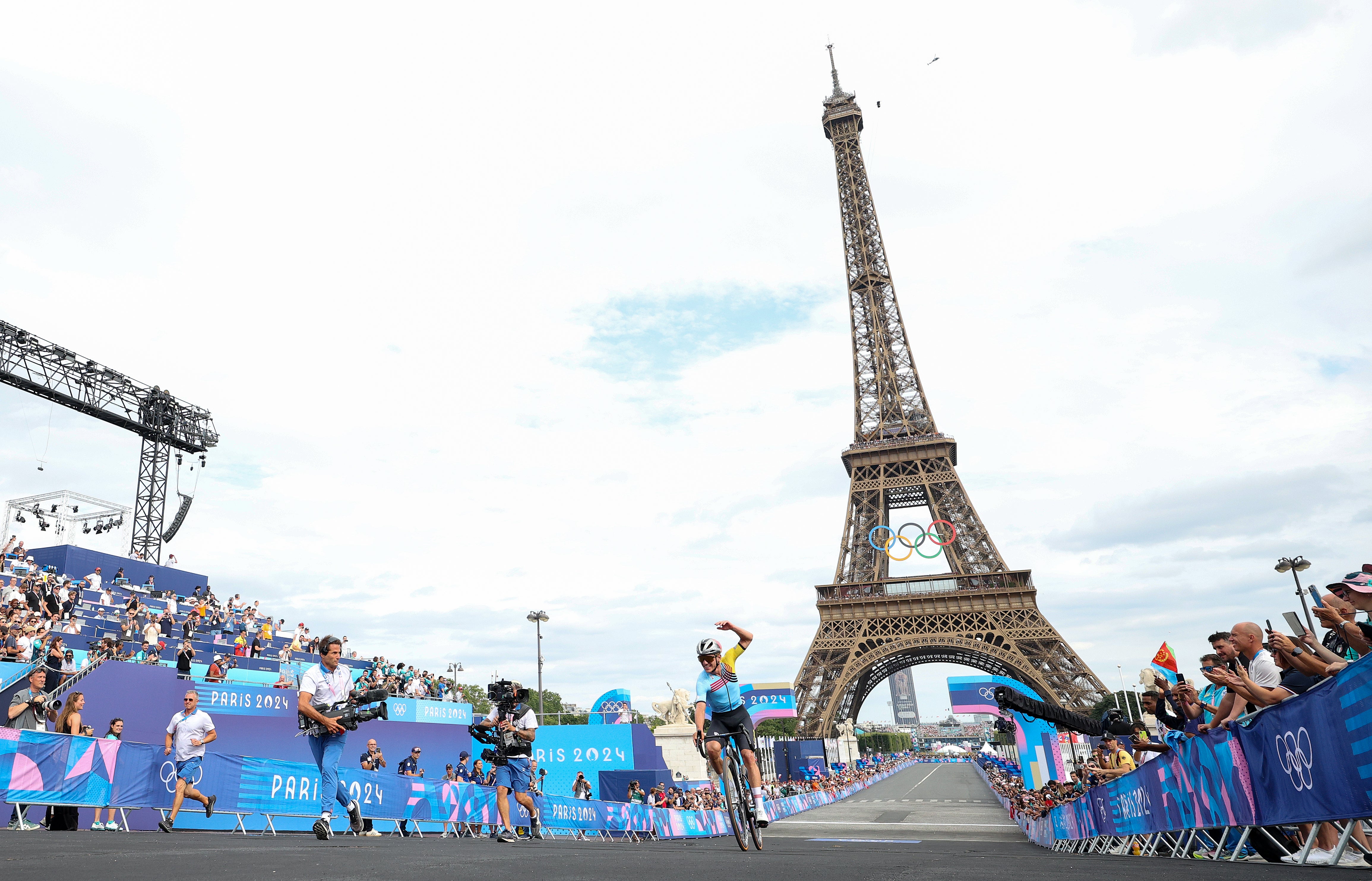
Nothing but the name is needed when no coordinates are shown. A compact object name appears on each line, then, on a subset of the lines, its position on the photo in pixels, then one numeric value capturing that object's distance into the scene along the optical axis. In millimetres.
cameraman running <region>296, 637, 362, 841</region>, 8469
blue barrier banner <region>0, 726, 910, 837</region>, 10422
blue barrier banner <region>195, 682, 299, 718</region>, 19125
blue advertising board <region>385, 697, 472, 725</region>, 23594
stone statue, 39406
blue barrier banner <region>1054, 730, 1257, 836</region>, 7230
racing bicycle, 8828
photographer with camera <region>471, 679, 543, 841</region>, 11172
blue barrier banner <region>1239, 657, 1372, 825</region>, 5172
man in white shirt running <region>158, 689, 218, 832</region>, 10547
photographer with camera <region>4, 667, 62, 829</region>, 11000
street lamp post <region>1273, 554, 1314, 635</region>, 27625
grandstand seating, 22656
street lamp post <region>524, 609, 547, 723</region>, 51281
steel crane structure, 32375
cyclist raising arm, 8531
